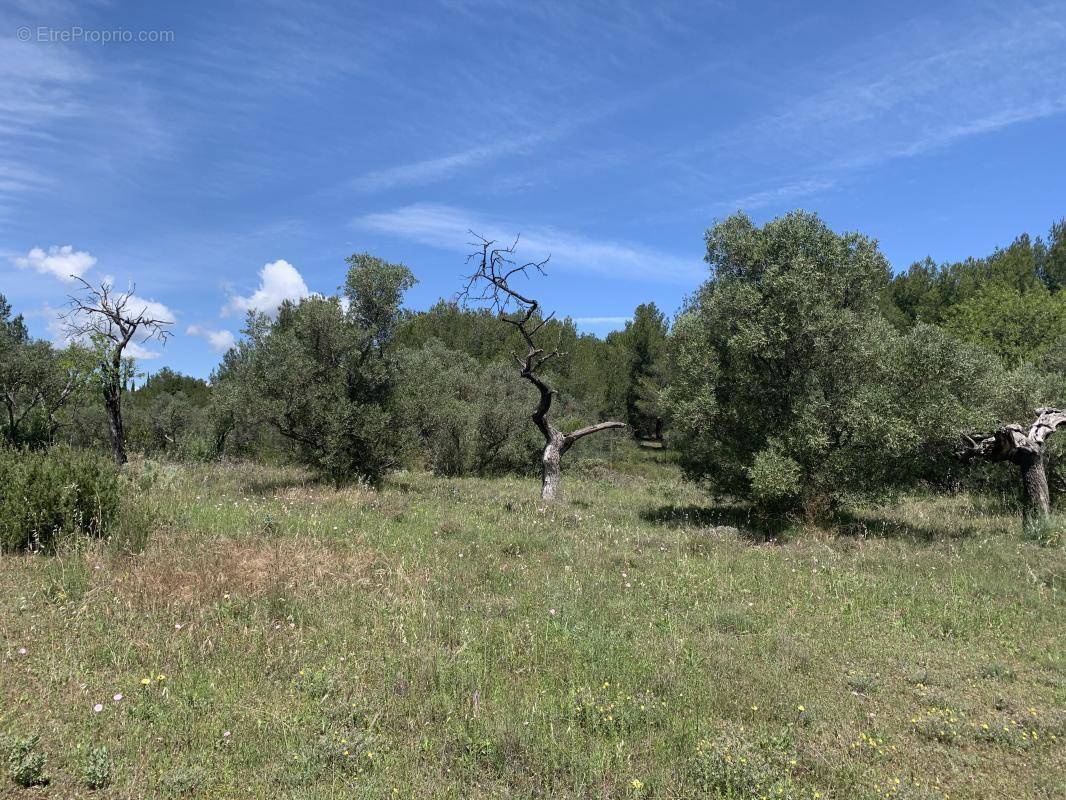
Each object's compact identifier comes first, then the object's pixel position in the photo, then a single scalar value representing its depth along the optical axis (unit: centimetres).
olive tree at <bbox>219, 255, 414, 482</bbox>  1762
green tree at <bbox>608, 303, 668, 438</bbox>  5244
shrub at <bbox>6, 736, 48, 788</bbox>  396
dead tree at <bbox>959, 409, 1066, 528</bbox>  1360
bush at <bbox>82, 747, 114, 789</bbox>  403
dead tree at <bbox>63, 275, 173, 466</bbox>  2108
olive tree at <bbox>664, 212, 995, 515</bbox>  1302
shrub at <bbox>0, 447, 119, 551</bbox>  807
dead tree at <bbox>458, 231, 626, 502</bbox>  1805
